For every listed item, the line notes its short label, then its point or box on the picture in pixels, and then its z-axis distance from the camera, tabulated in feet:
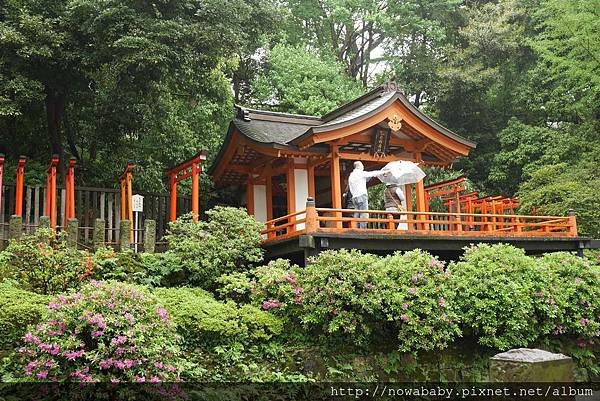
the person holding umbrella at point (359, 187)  44.52
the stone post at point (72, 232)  38.45
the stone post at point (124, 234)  40.84
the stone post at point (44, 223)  37.51
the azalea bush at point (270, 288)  32.09
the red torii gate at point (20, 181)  40.70
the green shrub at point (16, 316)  25.08
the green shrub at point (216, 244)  37.58
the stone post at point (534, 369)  20.01
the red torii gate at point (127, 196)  43.70
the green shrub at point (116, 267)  34.65
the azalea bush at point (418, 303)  30.19
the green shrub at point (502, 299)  32.27
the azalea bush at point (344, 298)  30.25
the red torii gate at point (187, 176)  45.65
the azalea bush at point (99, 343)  21.08
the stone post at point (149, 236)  41.75
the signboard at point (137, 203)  44.78
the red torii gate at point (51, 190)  41.02
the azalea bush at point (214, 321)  28.45
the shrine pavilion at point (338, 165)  40.06
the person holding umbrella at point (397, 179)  45.39
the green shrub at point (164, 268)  36.91
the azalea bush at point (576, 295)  34.91
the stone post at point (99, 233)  39.94
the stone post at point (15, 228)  37.68
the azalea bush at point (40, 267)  31.35
